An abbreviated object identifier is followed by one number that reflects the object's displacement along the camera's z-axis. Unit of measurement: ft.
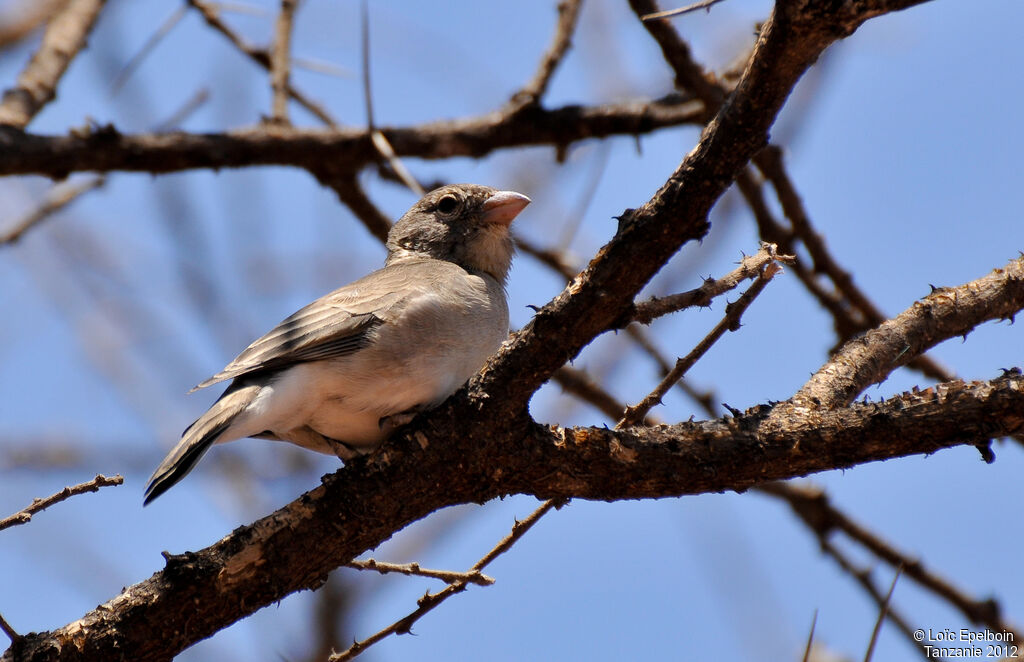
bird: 25.21
